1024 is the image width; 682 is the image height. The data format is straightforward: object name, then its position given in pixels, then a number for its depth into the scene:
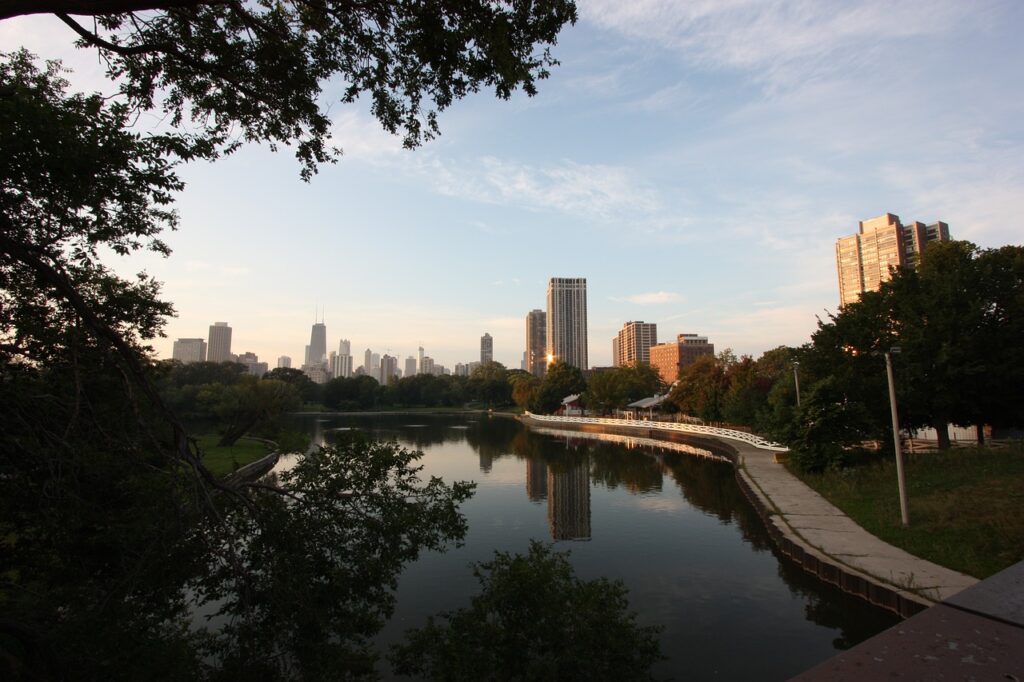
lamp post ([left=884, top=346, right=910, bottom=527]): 13.43
